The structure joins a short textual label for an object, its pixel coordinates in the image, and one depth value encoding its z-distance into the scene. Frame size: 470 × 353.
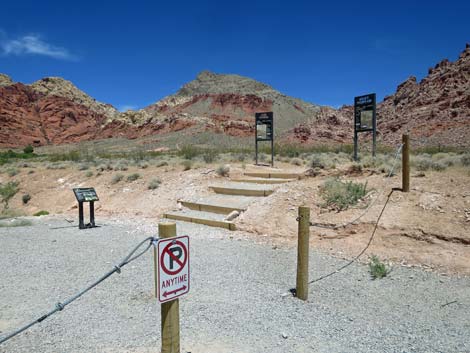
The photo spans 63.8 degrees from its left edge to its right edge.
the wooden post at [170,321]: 2.86
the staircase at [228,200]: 10.02
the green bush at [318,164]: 13.66
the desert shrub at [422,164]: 10.36
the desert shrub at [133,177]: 16.06
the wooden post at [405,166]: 7.87
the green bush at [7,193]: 16.88
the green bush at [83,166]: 20.87
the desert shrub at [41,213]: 13.85
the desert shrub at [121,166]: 18.91
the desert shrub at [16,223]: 10.83
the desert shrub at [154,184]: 14.21
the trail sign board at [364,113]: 14.52
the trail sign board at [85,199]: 10.17
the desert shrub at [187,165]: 16.08
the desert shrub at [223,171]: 14.23
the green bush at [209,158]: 18.48
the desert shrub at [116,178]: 16.28
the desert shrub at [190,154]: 21.86
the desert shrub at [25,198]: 17.02
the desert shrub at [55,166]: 22.77
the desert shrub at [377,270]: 5.70
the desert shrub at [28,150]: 52.62
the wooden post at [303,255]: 4.87
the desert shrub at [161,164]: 18.62
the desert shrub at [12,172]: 22.26
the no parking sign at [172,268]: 2.75
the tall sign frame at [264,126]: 17.75
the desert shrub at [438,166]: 10.20
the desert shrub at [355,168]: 10.81
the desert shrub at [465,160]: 10.66
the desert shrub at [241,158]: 19.18
